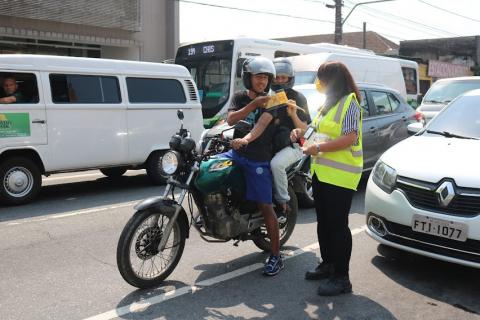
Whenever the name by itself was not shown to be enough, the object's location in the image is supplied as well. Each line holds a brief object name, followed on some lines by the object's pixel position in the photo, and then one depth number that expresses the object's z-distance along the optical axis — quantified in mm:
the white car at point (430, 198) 3986
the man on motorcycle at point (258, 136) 4203
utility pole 24078
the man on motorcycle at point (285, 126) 4367
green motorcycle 3961
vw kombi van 7309
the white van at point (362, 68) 12414
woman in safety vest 3922
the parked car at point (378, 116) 7871
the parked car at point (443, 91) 12977
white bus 12617
